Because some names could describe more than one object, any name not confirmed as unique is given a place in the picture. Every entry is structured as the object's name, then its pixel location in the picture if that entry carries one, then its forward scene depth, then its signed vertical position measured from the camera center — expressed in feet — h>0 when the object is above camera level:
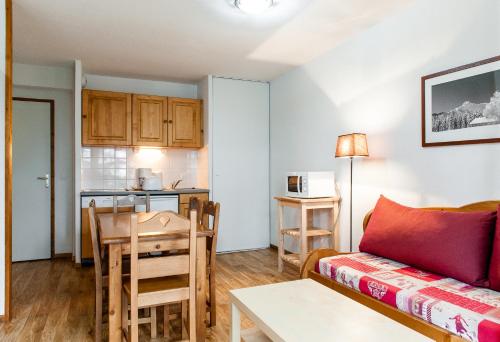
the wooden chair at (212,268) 8.12 -2.33
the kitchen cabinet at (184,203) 14.62 -1.44
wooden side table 11.51 -1.95
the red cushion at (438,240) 6.47 -1.44
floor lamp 10.03 +0.67
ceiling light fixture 8.71 +4.12
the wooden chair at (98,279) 6.98 -2.34
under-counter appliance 14.20 -1.39
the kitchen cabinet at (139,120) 14.25 +2.06
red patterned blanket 5.08 -2.13
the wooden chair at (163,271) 6.12 -1.87
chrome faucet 16.24 -0.74
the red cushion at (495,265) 6.02 -1.66
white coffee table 4.52 -2.13
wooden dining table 6.64 -1.74
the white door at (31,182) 14.48 -0.58
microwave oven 11.60 -0.51
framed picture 7.39 +1.47
